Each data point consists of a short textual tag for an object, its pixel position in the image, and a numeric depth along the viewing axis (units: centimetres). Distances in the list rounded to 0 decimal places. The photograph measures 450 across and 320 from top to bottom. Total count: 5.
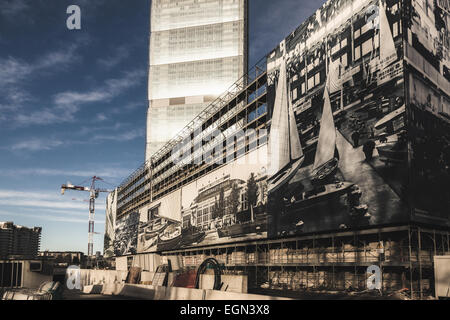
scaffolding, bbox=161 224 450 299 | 3052
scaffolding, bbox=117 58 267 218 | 5565
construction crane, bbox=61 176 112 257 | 18156
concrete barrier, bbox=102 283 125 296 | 3744
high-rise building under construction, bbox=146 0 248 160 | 14462
